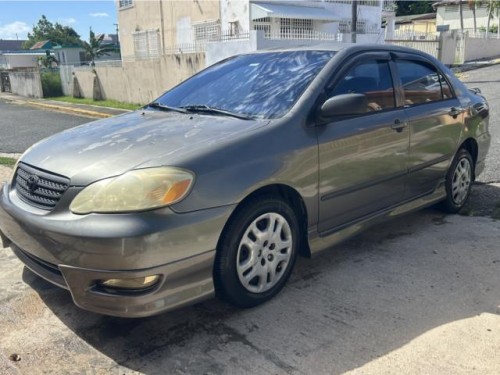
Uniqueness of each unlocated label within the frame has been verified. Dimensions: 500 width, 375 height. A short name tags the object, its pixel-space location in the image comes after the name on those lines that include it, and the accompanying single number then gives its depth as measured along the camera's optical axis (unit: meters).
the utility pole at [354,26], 16.02
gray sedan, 2.49
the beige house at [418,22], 45.25
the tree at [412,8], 60.25
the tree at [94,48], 39.59
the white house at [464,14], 42.25
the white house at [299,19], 19.66
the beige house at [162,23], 21.61
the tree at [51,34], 70.57
